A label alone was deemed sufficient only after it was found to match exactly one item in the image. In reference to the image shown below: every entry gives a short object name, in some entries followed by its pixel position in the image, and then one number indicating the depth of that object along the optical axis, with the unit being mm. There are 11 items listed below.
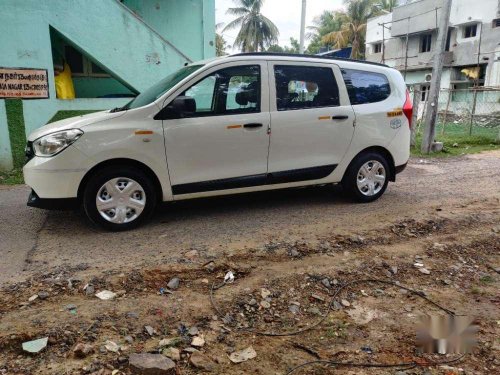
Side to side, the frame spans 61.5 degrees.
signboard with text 7625
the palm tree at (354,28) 34844
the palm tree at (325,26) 36844
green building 7676
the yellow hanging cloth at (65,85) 8703
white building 22938
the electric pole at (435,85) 9414
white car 4355
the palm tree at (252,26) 35906
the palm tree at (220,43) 35906
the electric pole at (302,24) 16269
